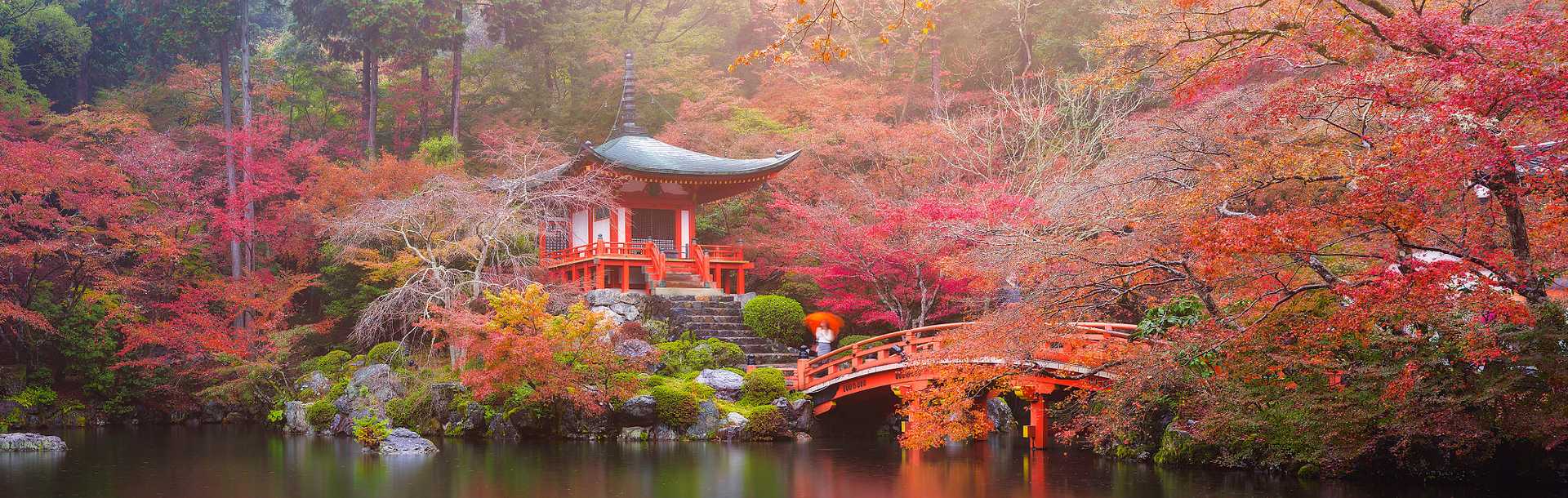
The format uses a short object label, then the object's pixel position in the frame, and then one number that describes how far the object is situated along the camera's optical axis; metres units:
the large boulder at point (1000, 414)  19.77
